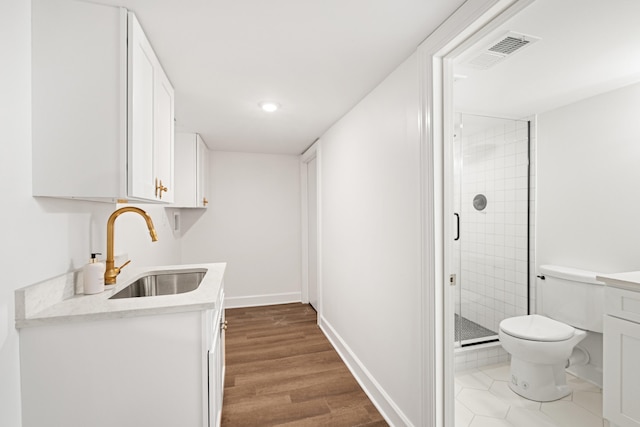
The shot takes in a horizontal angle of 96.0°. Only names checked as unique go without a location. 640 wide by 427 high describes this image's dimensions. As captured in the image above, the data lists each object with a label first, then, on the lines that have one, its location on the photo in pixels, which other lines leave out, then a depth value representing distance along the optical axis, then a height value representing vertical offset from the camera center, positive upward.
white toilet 2.04 -0.87
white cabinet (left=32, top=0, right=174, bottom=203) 1.13 +0.46
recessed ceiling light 2.33 +0.90
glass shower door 2.75 -0.08
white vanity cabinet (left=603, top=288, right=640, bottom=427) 1.56 -0.81
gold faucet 1.52 -0.24
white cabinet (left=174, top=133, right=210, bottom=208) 3.10 +0.48
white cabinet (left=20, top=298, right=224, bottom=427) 1.07 -0.62
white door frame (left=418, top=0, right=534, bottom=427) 1.46 -0.08
